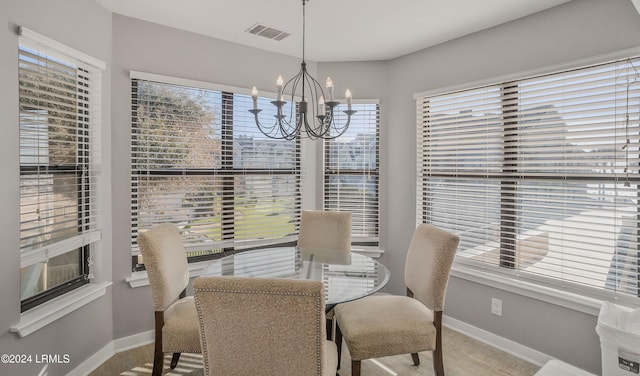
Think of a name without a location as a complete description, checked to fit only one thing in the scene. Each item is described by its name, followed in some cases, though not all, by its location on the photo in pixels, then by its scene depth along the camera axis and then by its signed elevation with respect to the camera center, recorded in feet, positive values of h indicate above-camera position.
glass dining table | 6.48 -1.81
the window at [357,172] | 12.16 +0.42
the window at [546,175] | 7.23 +0.23
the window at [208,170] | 9.26 +0.41
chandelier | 11.38 +2.94
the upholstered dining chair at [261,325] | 4.12 -1.70
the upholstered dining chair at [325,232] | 9.82 -1.36
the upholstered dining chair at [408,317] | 6.44 -2.59
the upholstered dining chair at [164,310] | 6.45 -2.46
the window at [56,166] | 6.57 +0.38
